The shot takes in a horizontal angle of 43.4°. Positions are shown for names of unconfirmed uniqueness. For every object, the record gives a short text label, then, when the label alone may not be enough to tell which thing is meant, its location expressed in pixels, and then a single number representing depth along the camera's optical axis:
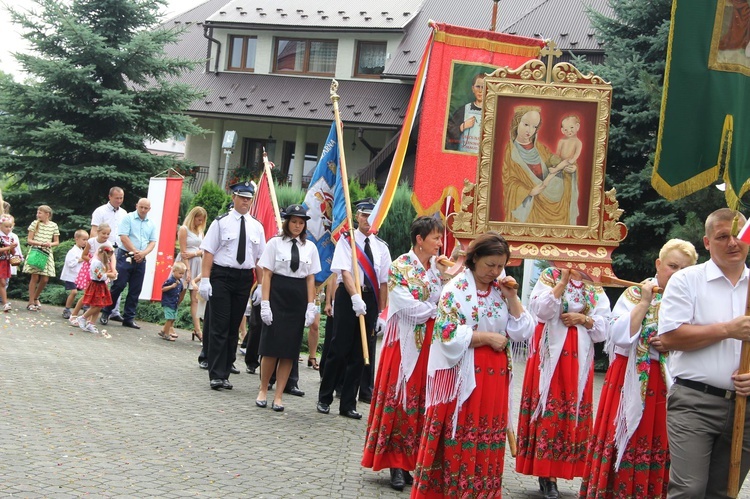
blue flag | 10.62
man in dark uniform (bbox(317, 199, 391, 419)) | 9.80
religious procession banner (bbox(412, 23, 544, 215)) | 10.90
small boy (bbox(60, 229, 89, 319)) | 16.19
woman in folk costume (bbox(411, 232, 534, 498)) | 5.93
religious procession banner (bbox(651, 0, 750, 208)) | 5.46
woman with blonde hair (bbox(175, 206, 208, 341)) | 14.55
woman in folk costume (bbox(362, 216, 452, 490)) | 7.21
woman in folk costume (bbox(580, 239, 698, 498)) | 6.45
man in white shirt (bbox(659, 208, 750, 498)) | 5.14
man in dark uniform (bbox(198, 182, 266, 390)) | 10.48
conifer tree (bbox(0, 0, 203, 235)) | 21.84
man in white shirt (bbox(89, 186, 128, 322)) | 15.78
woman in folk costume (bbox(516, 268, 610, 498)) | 7.29
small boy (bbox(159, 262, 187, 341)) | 14.84
